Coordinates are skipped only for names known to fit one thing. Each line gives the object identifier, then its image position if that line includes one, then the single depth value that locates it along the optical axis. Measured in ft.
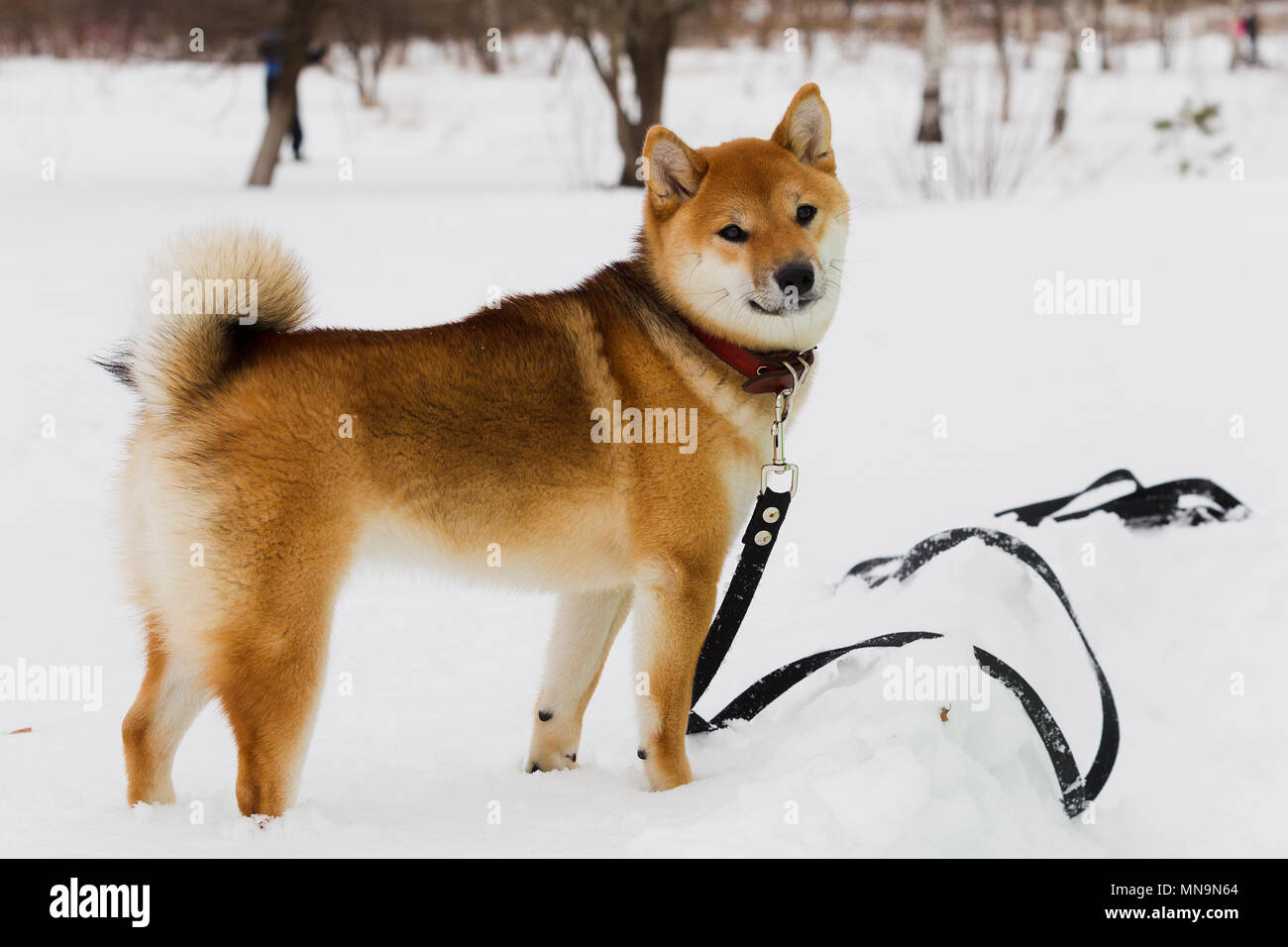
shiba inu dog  8.20
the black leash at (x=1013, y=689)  9.46
